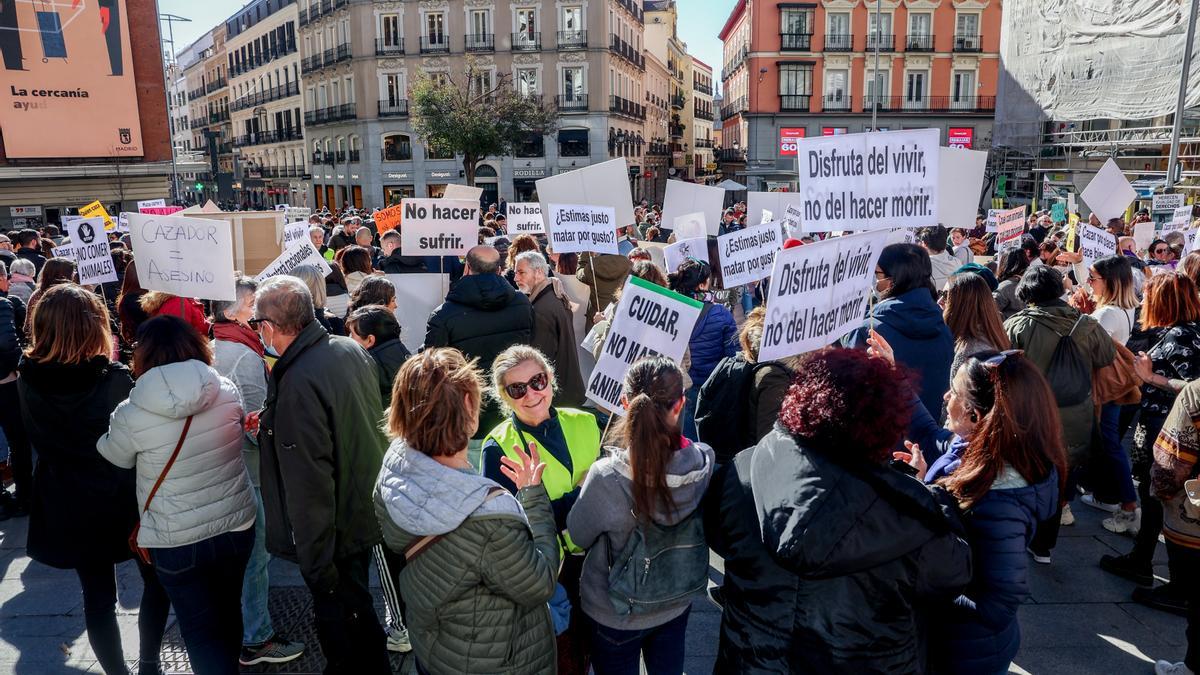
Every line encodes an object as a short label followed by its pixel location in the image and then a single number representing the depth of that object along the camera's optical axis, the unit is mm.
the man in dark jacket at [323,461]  3238
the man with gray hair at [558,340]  5441
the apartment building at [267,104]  55531
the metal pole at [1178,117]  16142
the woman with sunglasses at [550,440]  3215
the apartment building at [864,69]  45688
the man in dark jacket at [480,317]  4949
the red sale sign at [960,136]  43344
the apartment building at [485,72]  42812
